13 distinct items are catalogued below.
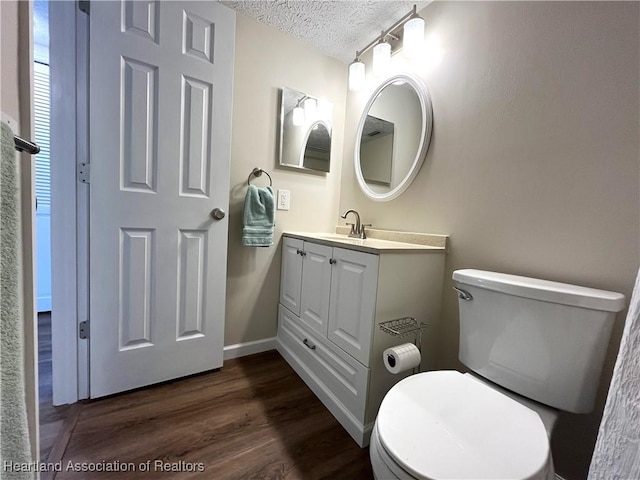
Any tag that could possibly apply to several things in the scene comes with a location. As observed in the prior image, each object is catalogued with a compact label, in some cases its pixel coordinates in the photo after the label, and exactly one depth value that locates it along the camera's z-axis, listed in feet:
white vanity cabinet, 3.51
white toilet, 1.94
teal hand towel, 5.12
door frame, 3.63
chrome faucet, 5.39
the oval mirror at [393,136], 4.62
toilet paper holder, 3.52
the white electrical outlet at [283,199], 5.79
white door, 3.93
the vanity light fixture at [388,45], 4.36
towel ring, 5.47
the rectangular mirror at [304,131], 5.74
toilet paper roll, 3.25
